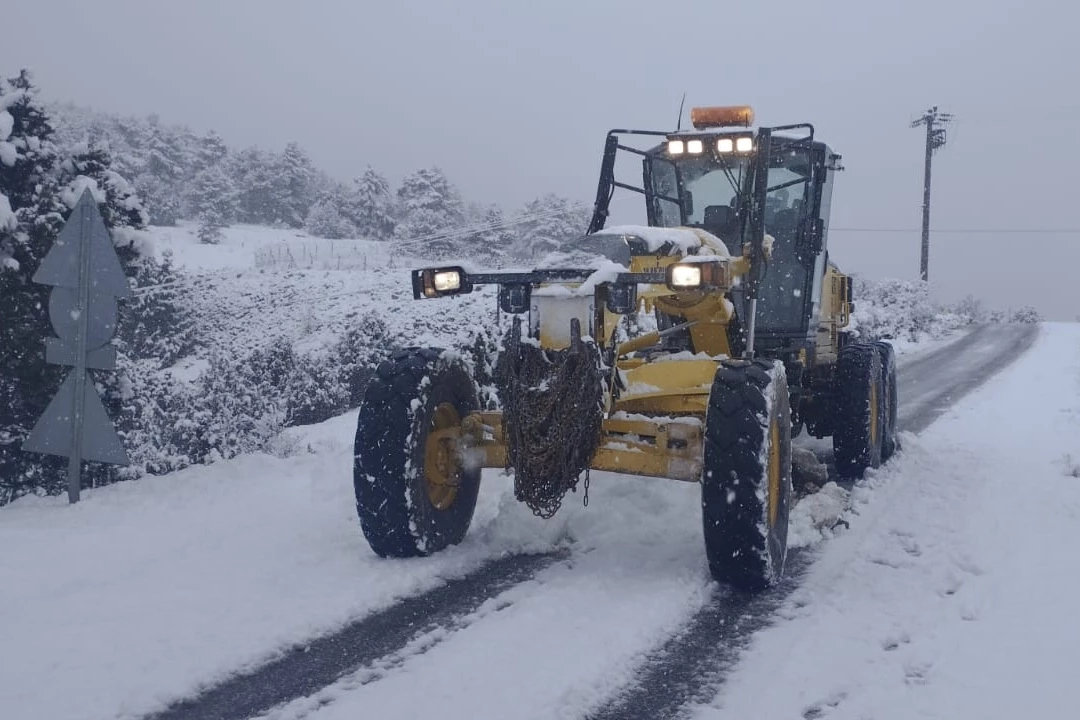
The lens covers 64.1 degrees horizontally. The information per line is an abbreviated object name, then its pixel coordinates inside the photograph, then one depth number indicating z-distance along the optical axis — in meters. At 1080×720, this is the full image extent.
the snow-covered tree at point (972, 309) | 42.91
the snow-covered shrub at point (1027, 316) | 42.46
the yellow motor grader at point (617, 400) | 4.30
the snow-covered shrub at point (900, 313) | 26.59
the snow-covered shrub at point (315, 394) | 13.41
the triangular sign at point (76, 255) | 6.00
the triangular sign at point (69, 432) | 6.03
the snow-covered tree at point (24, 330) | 8.05
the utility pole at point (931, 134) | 40.03
